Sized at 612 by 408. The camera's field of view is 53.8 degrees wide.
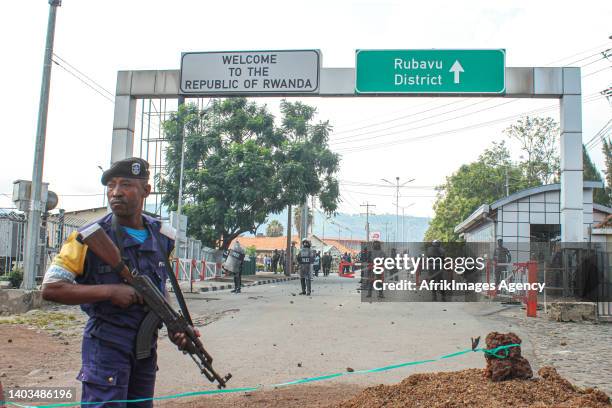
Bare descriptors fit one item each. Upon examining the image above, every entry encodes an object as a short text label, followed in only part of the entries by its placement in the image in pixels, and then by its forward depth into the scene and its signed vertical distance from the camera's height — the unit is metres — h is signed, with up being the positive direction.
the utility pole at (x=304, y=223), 44.25 +2.47
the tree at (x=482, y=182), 53.06 +7.32
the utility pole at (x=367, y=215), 92.61 +7.42
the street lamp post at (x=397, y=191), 81.18 +9.23
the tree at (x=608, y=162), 39.81 +7.02
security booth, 12.45 +0.44
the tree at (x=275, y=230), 115.93 +4.96
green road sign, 12.62 +3.98
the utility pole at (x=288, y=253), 38.73 +0.17
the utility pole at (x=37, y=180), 11.80 +1.34
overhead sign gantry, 12.62 +3.78
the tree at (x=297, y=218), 82.95 +5.64
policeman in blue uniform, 2.77 -0.19
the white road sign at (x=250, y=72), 12.78 +3.89
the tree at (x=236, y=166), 30.22 +4.56
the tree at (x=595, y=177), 37.47 +5.92
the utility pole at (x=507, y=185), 49.72 +6.52
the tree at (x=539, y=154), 49.16 +9.07
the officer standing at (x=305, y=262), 17.83 -0.18
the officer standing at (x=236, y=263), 19.25 -0.29
